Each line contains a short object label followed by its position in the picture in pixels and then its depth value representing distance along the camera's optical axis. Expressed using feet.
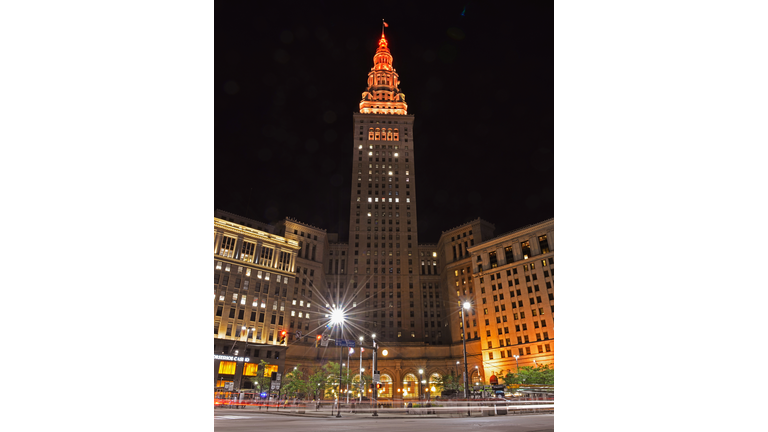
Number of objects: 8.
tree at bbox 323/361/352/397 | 202.08
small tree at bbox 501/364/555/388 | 184.14
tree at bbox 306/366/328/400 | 201.46
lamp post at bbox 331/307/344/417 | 280.98
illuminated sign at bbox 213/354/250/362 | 230.27
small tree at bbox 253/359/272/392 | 208.48
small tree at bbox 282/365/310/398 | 192.24
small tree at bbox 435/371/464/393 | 243.19
